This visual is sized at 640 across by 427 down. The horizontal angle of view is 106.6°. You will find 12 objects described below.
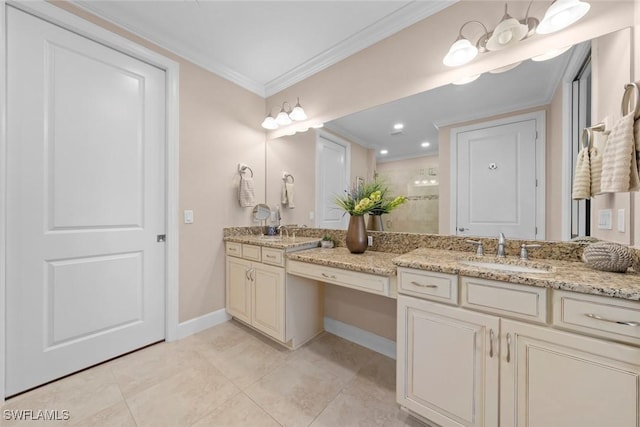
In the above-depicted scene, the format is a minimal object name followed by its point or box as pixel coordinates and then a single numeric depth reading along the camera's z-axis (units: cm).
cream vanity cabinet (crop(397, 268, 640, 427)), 82
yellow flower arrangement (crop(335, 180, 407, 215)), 181
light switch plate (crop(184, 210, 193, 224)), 217
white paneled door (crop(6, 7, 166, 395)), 148
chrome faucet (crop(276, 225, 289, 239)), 265
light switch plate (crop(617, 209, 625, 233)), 109
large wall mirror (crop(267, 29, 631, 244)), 128
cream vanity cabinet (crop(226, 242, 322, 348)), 190
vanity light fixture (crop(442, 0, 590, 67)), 116
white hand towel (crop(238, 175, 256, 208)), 252
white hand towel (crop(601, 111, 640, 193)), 96
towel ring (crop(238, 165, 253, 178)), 256
